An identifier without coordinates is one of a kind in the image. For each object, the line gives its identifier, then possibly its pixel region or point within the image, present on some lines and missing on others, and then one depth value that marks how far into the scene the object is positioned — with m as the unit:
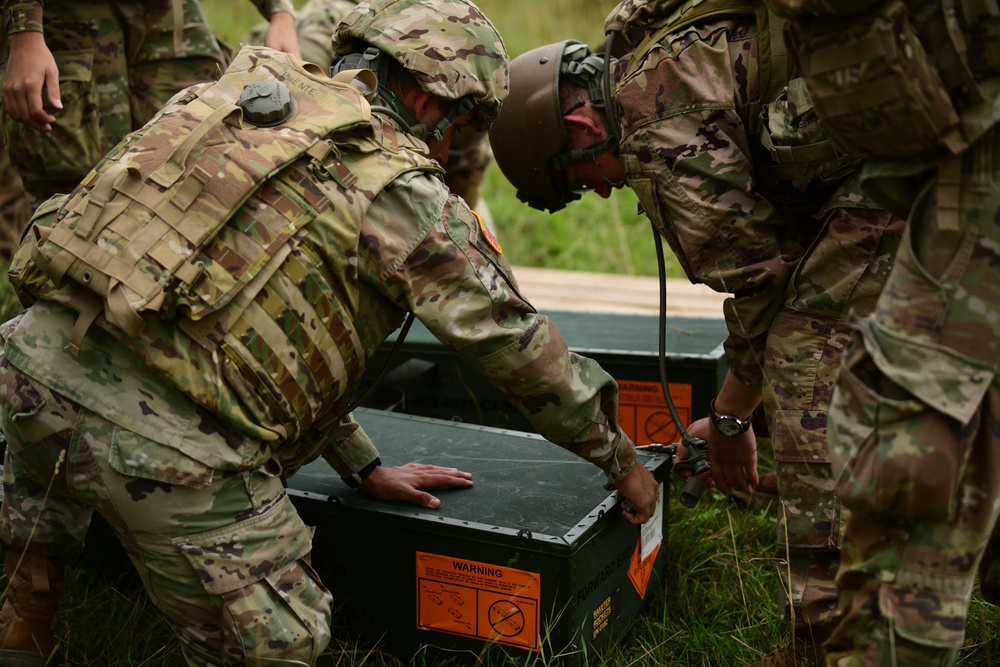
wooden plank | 4.74
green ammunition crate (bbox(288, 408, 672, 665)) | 2.52
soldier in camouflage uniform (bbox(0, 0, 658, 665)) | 2.16
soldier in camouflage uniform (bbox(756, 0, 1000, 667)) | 1.72
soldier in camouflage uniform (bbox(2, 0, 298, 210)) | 3.30
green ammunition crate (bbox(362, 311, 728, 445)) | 3.52
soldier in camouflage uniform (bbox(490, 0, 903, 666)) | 2.51
